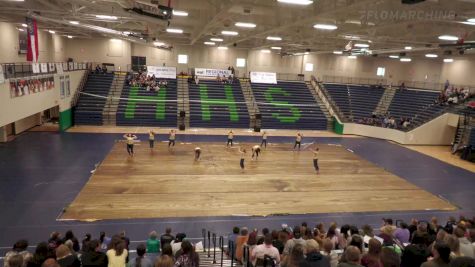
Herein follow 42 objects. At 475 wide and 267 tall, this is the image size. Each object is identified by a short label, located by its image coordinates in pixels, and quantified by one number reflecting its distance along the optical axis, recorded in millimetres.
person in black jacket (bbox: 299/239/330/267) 4703
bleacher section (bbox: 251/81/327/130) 31328
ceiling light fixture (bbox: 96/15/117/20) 15180
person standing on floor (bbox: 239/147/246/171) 17070
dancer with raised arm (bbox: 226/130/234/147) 21455
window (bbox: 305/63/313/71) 41594
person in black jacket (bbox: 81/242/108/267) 4980
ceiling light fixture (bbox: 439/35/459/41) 16359
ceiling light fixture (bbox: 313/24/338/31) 14969
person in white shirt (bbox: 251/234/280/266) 6191
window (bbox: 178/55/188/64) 39656
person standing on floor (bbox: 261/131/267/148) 21838
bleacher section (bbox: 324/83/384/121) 32812
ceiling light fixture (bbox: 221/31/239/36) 21250
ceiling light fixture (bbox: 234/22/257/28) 16156
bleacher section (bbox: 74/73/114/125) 27922
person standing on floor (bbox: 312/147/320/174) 17297
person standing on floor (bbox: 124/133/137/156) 18234
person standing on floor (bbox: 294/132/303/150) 21692
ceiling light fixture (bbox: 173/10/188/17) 13992
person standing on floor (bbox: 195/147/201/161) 18348
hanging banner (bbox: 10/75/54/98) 16875
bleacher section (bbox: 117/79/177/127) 28828
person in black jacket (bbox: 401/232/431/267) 5254
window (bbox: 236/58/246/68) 40625
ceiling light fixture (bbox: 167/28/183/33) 22953
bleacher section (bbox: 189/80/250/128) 29781
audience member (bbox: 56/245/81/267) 5039
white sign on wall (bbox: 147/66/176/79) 33469
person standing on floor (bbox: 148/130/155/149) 19781
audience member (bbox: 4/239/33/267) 5529
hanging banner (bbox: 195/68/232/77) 35062
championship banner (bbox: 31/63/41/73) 19325
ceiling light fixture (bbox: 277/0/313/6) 9500
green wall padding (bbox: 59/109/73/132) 24781
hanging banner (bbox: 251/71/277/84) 35844
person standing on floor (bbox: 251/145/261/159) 18953
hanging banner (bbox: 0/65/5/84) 15195
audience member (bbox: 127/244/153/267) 5434
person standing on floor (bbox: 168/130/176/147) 20453
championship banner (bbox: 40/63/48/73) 20850
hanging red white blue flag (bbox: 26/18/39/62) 16297
